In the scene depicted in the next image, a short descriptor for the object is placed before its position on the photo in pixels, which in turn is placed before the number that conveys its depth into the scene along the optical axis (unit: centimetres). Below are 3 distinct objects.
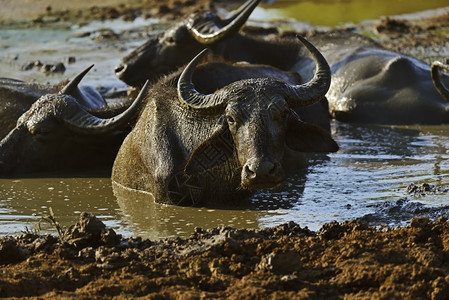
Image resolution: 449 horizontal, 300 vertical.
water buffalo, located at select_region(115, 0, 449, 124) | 2047
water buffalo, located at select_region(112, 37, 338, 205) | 1326
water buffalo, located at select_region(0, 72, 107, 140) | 1742
